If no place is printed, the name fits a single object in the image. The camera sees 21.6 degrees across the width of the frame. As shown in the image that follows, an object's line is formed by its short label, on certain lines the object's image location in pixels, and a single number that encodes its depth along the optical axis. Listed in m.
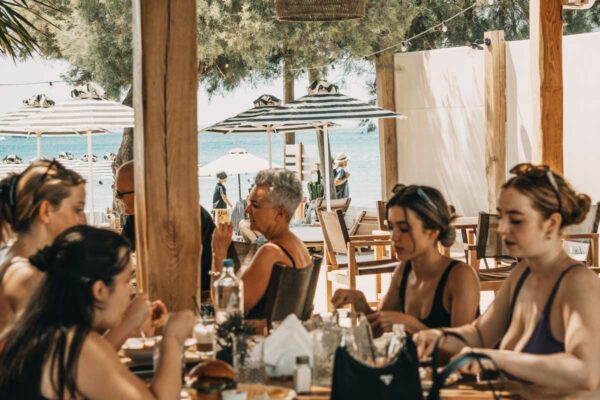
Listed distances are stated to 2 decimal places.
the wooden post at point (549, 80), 9.75
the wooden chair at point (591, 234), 11.45
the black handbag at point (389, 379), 3.60
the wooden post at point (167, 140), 5.75
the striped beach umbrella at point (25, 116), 16.56
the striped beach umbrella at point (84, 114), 14.96
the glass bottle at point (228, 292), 5.39
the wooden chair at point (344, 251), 11.49
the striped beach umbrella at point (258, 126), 15.37
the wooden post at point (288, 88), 22.58
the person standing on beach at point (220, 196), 22.64
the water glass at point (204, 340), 5.23
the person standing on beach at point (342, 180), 23.03
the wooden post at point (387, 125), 18.87
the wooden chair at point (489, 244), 11.20
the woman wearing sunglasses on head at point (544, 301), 4.06
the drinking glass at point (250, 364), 4.41
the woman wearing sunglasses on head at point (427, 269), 5.35
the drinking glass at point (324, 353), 4.53
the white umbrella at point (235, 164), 24.48
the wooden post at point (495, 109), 16.61
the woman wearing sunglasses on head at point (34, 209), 5.02
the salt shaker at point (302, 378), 4.35
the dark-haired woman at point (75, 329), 3.64
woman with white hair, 6.33
